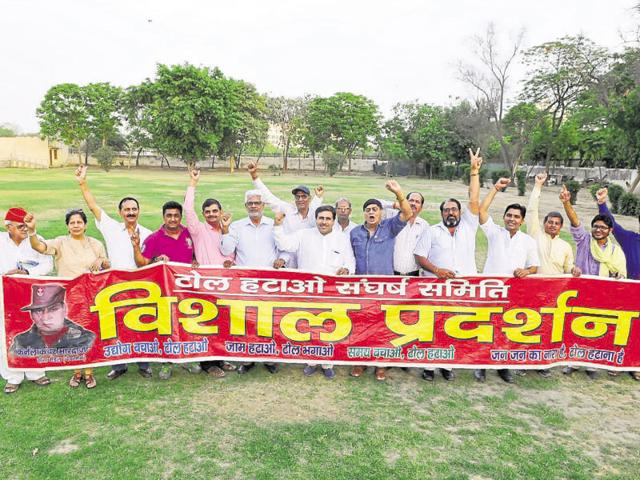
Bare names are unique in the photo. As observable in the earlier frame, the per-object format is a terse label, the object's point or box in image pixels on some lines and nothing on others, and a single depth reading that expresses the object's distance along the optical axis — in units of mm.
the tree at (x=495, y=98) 42875
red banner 4715
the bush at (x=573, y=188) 26328
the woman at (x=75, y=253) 4469
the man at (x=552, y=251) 5039
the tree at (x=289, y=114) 62750
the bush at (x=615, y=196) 21184
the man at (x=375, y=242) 4677
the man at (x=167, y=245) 4652
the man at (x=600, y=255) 5051
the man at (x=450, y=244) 4852
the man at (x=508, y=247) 4895
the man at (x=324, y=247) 4808
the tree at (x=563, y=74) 33469
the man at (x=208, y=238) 4863
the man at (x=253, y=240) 4980
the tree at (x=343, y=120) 57625
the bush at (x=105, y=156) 51856
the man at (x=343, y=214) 5148
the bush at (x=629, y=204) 20000
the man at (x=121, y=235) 4719
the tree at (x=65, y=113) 54125
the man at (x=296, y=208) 5762
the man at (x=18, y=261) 4426
